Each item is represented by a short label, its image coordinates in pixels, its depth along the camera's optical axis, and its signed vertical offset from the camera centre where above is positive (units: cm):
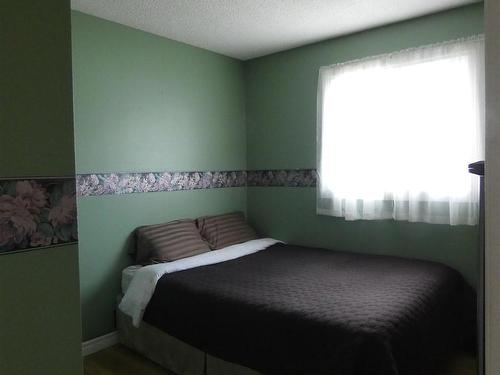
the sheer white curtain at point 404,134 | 267 +33
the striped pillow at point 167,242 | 291 -49
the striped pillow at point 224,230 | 341 -46
